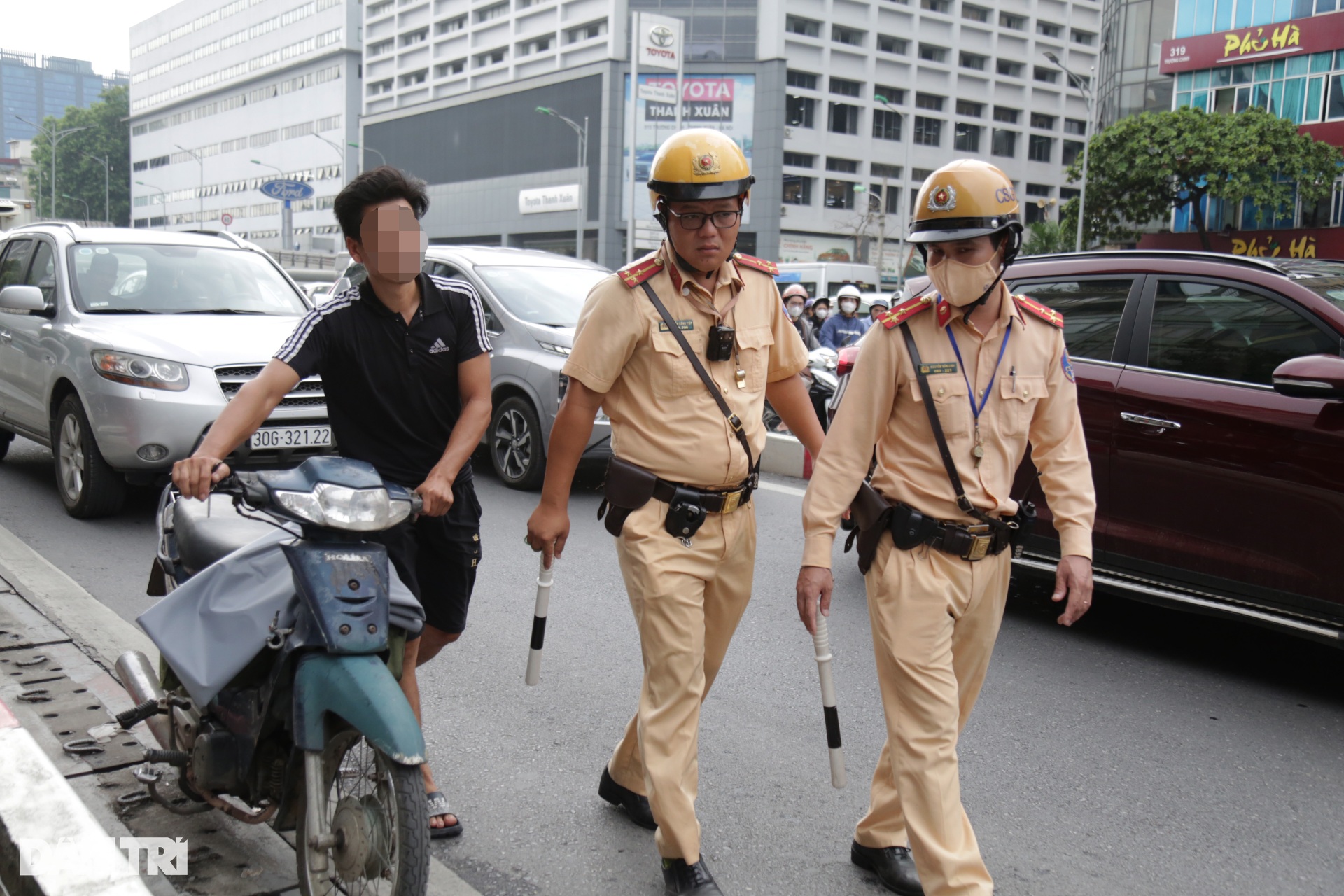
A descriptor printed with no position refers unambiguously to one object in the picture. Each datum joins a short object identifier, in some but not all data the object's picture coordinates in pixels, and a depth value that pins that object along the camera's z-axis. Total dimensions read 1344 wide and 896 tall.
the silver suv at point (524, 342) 8.98
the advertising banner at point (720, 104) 71.12
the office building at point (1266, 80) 42.38
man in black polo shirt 3.10
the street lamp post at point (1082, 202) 43.42
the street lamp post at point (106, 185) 111.39
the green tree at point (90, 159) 123.06
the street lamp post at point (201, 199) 109.06
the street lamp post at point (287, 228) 85.31
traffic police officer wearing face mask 2.82
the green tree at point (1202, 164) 40.50
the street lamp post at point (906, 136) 71.49
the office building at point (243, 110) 96.62
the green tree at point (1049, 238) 46.38
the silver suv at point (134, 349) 7.04
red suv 4.56
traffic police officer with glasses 3.00
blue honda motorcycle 2.56
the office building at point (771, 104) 71.75
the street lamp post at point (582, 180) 66.81
